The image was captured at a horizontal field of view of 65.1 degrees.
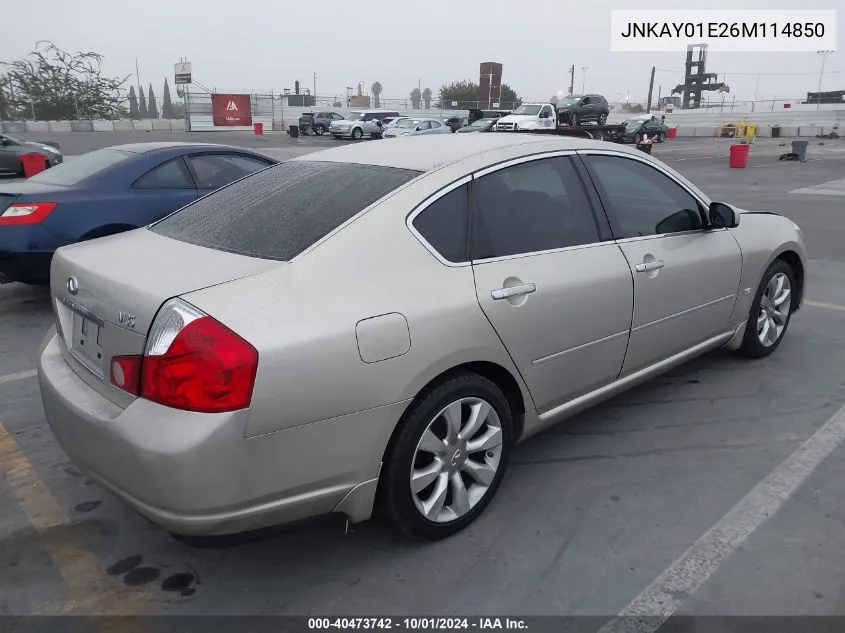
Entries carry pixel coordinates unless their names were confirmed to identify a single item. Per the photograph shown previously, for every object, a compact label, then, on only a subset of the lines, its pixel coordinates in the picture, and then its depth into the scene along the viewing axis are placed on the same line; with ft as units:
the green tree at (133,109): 160.25
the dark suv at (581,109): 107.65
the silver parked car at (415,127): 104.12
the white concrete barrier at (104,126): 133.59
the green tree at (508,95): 277.44
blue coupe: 17.12
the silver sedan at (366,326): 6.68
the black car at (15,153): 57.52
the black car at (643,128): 113.19
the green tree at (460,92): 275.18
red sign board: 152.66
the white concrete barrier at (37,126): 124.57
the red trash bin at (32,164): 55.77
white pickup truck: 103.96
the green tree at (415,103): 209.69
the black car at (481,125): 101.18
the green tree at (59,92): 140.46
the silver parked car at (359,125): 122.52
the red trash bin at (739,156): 67.87
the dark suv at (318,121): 135.64
